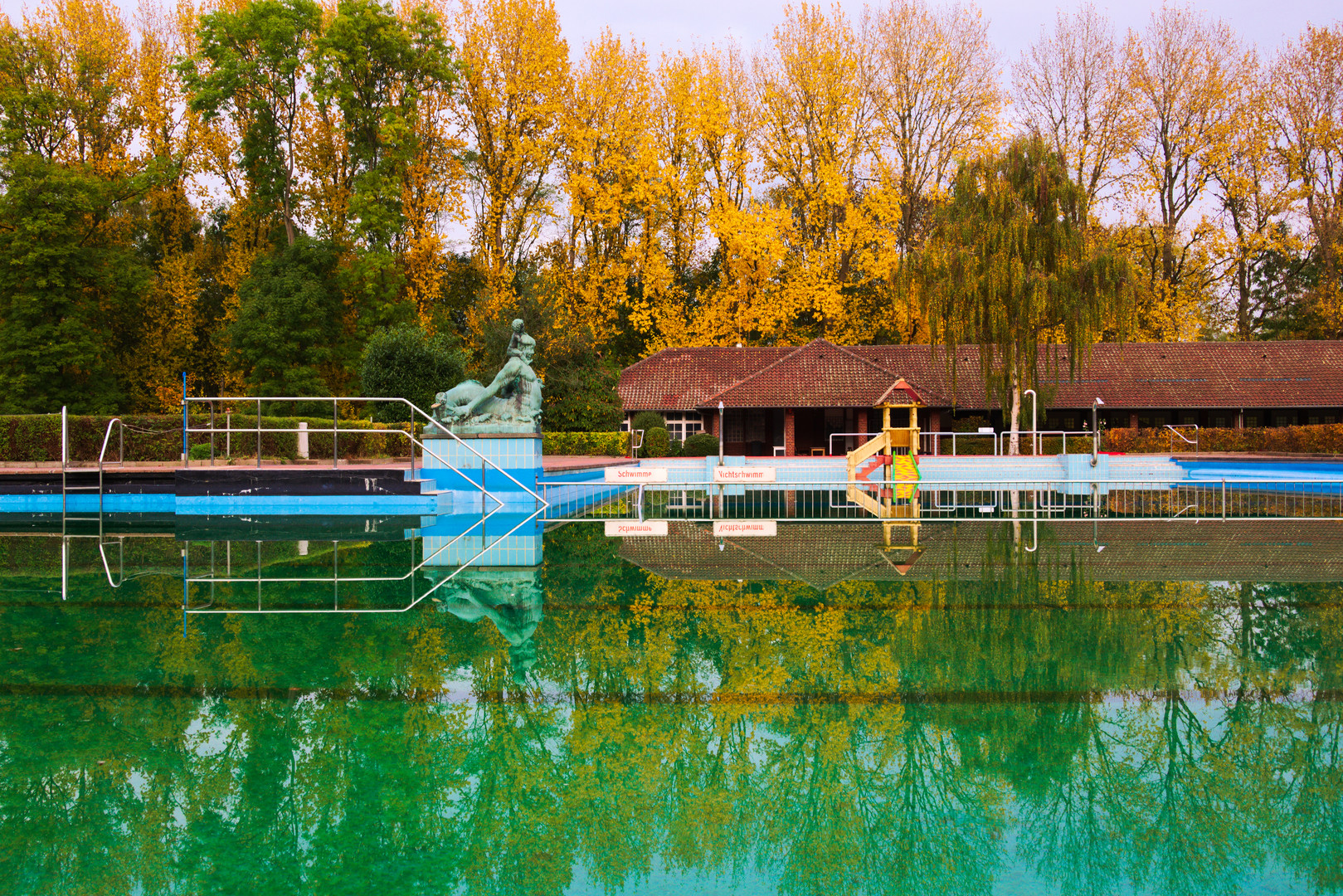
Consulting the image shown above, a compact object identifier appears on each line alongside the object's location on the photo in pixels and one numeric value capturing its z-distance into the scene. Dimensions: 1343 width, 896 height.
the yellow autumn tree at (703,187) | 38.09
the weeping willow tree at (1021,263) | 27.45
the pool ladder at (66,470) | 16.92
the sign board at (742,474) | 16.58
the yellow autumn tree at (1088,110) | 39.75
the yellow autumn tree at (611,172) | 37.09
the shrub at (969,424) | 33.66
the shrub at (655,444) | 29.75
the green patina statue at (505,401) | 17.03
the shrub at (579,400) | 31.02
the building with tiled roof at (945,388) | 33.25
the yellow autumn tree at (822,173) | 37.81
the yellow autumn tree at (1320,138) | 38.25
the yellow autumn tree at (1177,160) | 39.06
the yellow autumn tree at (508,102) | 36.44
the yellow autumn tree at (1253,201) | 38.91
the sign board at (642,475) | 16.12
